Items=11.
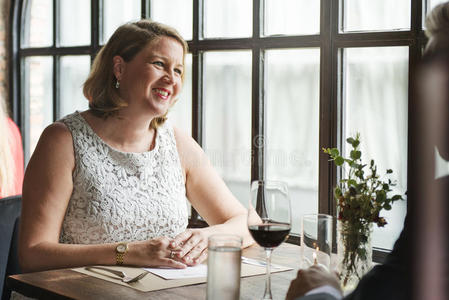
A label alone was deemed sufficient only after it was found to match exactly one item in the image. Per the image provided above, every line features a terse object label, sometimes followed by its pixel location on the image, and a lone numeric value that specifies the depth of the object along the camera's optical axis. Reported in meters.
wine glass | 1.48
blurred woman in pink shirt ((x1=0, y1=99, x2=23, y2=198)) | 3.20
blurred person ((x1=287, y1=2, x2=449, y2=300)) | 1.04
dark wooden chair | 2.64
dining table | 1.55
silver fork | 1.67
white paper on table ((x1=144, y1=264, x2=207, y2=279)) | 1.74
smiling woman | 2.10
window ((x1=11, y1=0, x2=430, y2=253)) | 2.88
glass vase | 1.58
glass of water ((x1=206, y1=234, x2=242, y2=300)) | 1.31
